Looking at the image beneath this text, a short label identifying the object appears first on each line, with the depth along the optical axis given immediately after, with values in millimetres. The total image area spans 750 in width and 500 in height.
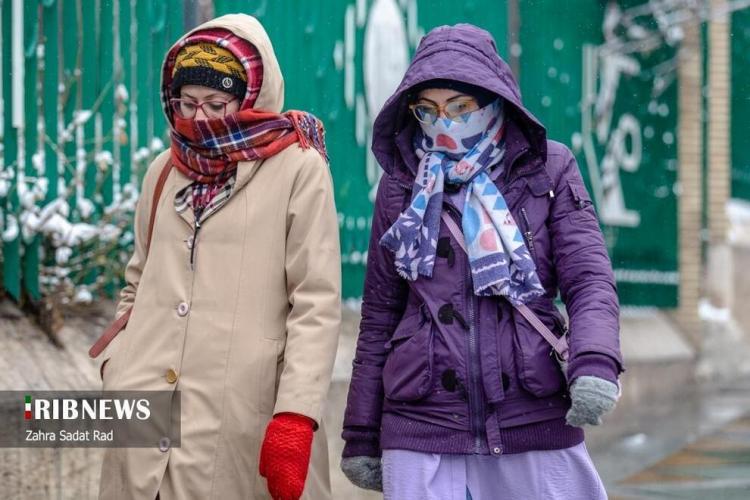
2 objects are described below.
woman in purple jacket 6762
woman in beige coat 7031
